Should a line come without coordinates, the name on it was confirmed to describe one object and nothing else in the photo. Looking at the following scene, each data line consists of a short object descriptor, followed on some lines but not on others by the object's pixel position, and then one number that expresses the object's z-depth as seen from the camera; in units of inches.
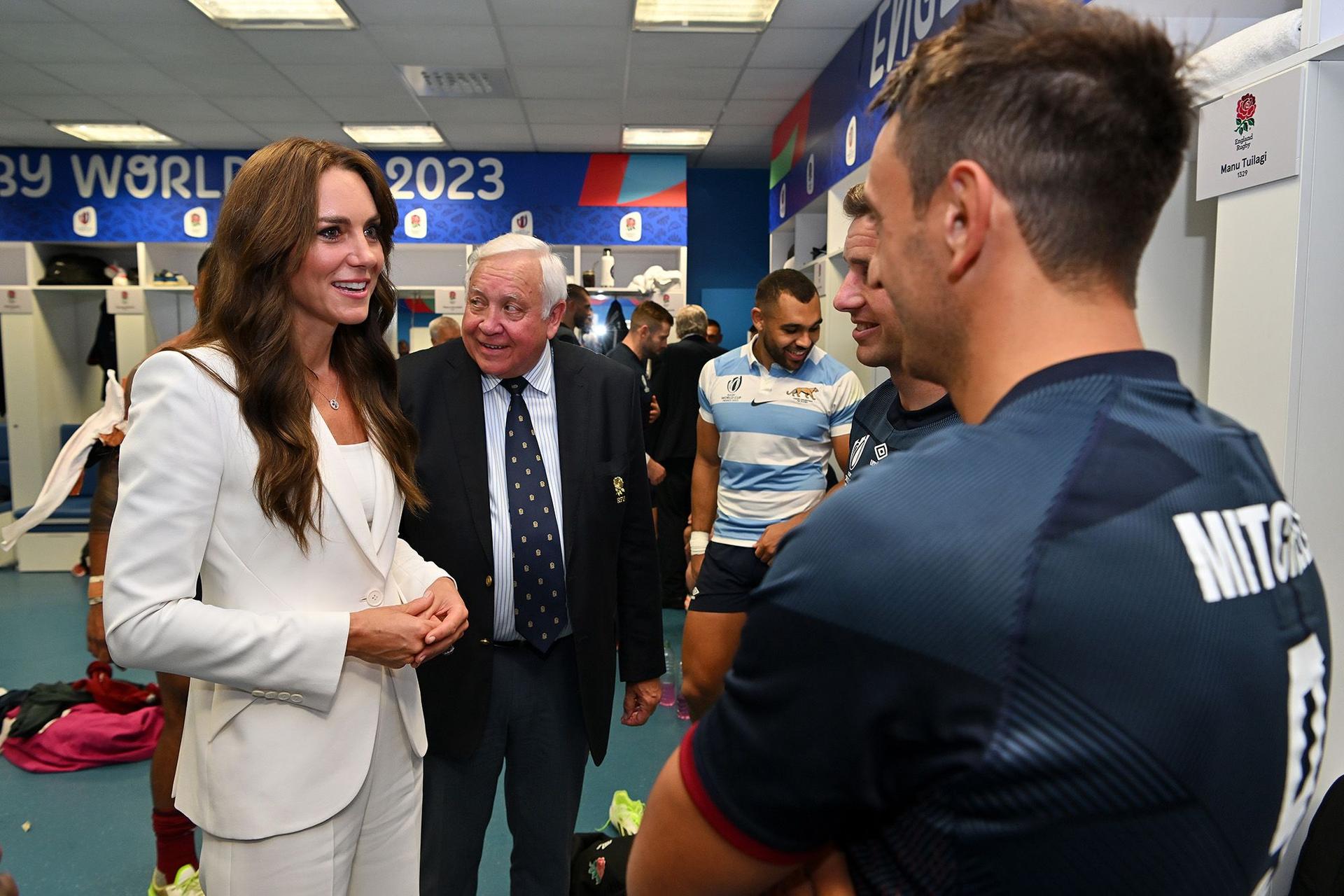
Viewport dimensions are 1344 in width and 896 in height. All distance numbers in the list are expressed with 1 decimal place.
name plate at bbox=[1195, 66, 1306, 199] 70.1
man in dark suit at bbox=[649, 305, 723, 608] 219.1
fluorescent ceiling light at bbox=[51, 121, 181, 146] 332.4
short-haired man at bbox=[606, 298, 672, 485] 224.4
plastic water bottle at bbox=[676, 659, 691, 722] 163.3
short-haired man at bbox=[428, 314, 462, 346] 253.0
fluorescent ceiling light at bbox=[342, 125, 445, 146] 337.1
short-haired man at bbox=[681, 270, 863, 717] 134.3
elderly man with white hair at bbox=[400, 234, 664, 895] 80.1
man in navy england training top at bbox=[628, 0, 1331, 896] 21.7
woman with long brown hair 52.3
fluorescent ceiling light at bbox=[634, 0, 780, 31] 221.8
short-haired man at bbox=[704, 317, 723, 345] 347.4
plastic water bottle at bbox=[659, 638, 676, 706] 171.6
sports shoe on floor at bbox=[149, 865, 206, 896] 102.7
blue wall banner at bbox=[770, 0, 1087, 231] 186.2
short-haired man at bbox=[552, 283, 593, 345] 237.8
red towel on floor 149.4
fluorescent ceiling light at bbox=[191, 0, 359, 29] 218.2
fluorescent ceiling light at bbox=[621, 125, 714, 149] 345.7
